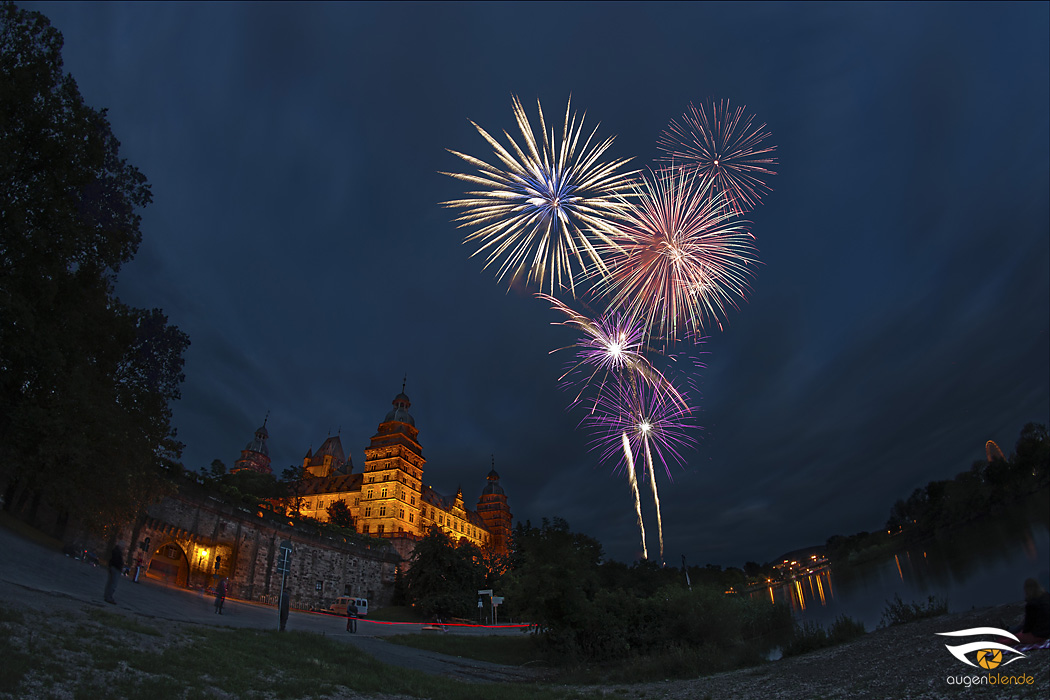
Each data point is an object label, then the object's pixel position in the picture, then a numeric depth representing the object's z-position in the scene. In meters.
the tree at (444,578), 46.34
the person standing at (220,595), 23.75
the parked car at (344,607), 40.25
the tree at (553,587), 25.14
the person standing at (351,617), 27.75
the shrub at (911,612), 19.11
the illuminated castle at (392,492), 85.62
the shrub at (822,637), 19.61
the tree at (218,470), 76.64
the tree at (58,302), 19.56
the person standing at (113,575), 16.22
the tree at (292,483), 81.93
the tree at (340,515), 80.44
